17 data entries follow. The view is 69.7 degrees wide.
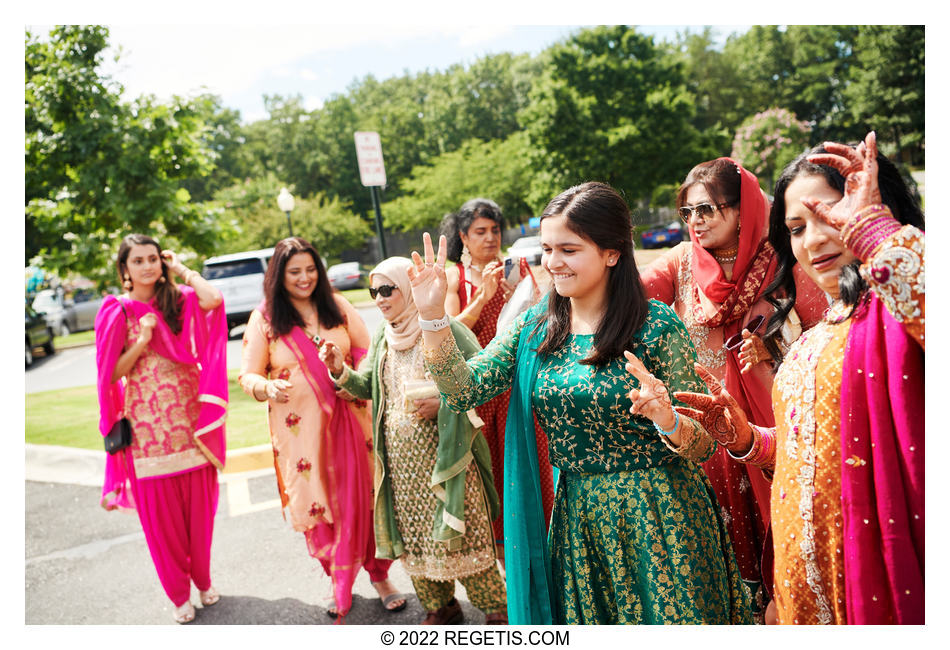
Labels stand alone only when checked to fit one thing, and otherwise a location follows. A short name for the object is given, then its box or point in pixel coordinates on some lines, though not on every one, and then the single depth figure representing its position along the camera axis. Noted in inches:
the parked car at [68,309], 736.3
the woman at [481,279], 134.2
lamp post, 694.8
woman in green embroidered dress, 75.5
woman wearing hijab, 115.0
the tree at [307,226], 1151.3
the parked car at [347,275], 858.1
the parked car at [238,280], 569.3
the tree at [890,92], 943.0
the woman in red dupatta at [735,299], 98.0
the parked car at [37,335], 553.9
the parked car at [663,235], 815.2
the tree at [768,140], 991.0
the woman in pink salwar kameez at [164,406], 144.4
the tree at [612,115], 964.0
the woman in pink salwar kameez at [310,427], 135.9
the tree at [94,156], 273.0
